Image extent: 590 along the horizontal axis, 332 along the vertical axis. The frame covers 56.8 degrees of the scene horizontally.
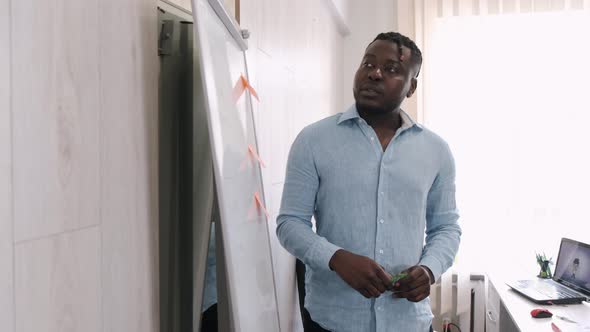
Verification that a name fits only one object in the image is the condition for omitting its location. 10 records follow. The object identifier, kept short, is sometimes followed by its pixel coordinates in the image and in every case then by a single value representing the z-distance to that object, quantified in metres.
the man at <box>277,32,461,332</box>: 1.44
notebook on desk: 2.58
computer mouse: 2.32
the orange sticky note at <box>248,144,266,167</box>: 1.34
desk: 2.21
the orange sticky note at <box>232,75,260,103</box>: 1.24
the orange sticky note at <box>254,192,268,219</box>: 1.35
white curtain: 3.74
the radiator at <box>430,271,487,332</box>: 3.76
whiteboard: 0.93
